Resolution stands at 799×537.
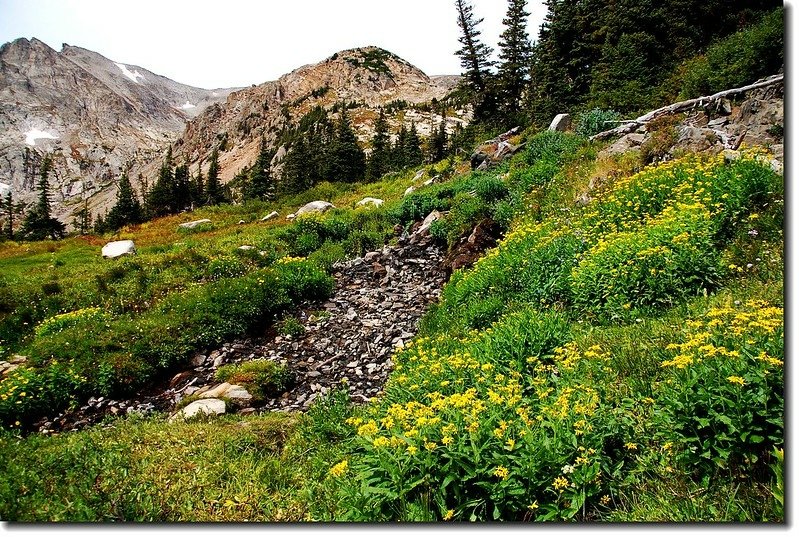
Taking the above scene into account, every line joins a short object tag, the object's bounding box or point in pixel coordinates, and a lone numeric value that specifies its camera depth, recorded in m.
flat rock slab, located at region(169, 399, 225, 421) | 6.34
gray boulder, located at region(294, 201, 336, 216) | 25.81
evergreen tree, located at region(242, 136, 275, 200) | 62.34
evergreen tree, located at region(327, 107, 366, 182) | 60.31
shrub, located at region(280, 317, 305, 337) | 9.67
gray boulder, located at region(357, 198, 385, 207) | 23.15
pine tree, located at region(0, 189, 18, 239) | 82.09
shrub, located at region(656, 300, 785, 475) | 2.64
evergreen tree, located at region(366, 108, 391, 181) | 63.93
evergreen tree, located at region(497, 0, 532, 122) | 37.47
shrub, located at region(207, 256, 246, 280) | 13.37
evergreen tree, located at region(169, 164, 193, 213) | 72.25
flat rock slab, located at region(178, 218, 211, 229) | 26.84
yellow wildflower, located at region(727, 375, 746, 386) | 2.60
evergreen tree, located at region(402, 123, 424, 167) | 67.56
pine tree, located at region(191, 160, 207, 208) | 77.00
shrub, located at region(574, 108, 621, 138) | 15.92
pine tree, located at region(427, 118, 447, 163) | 69.75
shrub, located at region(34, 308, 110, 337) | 9.98
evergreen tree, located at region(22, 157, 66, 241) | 62.97
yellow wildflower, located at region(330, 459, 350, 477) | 3.11
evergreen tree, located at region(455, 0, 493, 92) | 36.81
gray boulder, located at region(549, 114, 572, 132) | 20.33
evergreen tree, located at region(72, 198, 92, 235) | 107.43
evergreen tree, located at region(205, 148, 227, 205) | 74.62
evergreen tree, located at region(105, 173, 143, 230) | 69.19
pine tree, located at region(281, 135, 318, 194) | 57.81
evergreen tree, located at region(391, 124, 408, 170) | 69.00
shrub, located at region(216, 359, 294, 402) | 7.34
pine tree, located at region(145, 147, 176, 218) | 71.81
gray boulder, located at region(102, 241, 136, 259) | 19.58
